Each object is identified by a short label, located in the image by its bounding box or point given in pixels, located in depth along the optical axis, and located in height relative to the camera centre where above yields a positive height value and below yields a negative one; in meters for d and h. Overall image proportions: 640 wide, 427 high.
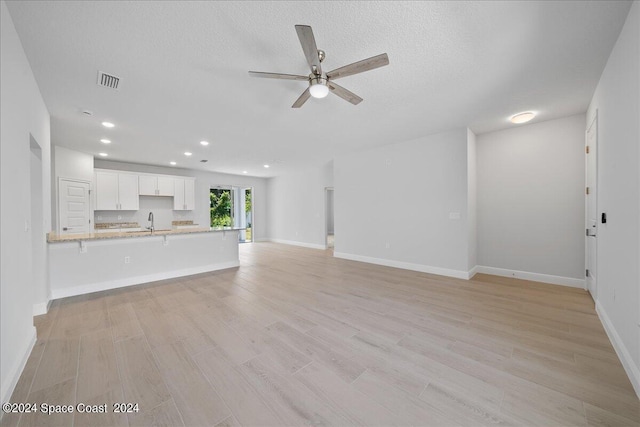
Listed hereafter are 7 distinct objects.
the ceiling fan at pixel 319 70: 1.75 +1.21
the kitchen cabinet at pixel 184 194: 7.39 +0.60
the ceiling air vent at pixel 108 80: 2.51 +1.44
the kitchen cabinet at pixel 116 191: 6.07 +0.60
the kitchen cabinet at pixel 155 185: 6.73 +0.83
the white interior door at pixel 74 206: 4.99 +0.19
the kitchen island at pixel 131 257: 3.49 -0.74
